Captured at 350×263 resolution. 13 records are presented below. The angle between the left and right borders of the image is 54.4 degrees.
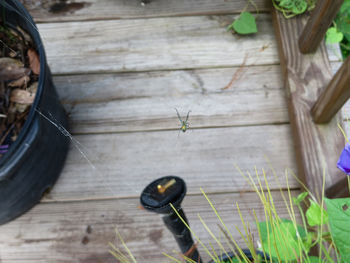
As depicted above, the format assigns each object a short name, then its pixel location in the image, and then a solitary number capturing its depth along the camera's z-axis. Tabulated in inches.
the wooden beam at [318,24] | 27.4
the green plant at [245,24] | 37.1
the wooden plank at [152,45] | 36.5
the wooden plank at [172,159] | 31.4
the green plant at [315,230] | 14.4
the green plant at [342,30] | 35.2
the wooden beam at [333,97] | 24.6
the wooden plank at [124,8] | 39.1
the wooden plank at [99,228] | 29.2
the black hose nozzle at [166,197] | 17.7
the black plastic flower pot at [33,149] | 24.6
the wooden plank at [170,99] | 33.8
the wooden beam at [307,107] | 29.5
